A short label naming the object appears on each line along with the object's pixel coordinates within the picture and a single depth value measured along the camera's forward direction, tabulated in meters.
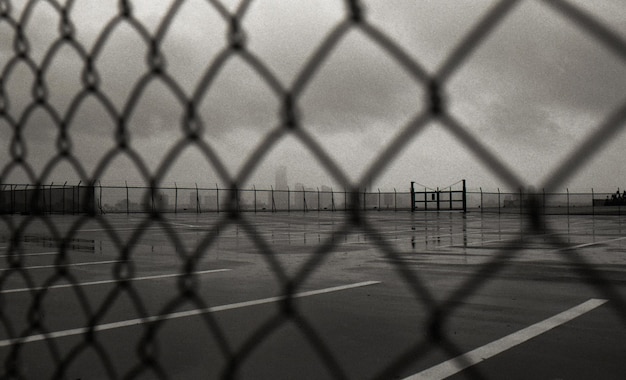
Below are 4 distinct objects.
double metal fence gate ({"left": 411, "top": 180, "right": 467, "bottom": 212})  35.78
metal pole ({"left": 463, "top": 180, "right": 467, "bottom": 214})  35.67
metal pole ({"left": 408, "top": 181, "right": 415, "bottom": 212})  39.16
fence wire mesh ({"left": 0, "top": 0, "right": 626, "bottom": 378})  0.83
